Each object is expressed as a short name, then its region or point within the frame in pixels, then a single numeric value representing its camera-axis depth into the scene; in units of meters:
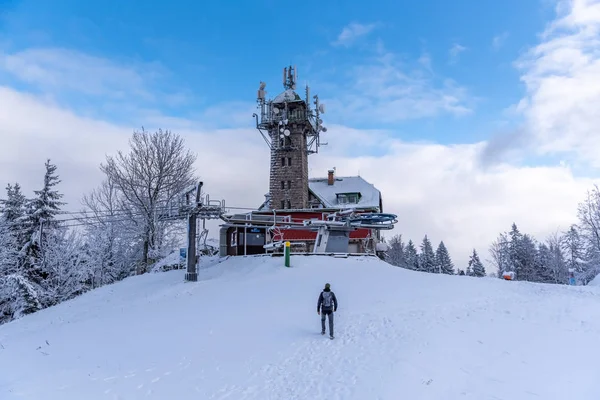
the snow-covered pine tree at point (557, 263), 54.64
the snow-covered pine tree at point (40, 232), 33.41
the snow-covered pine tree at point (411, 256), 76.86
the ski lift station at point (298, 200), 30.81
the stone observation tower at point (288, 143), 45.19
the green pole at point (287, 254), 26.27
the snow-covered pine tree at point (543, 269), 57.67
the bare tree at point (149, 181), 35.28
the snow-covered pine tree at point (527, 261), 59.03
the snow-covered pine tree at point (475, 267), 74.76
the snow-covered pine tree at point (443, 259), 73.00
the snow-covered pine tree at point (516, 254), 60.46
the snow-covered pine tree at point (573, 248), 46.17
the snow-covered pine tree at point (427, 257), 72.06
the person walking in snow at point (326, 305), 14.38
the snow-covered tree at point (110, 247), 39.09
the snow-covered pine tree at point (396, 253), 80.31
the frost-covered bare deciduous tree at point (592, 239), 38.50
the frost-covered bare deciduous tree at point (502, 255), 63.26
